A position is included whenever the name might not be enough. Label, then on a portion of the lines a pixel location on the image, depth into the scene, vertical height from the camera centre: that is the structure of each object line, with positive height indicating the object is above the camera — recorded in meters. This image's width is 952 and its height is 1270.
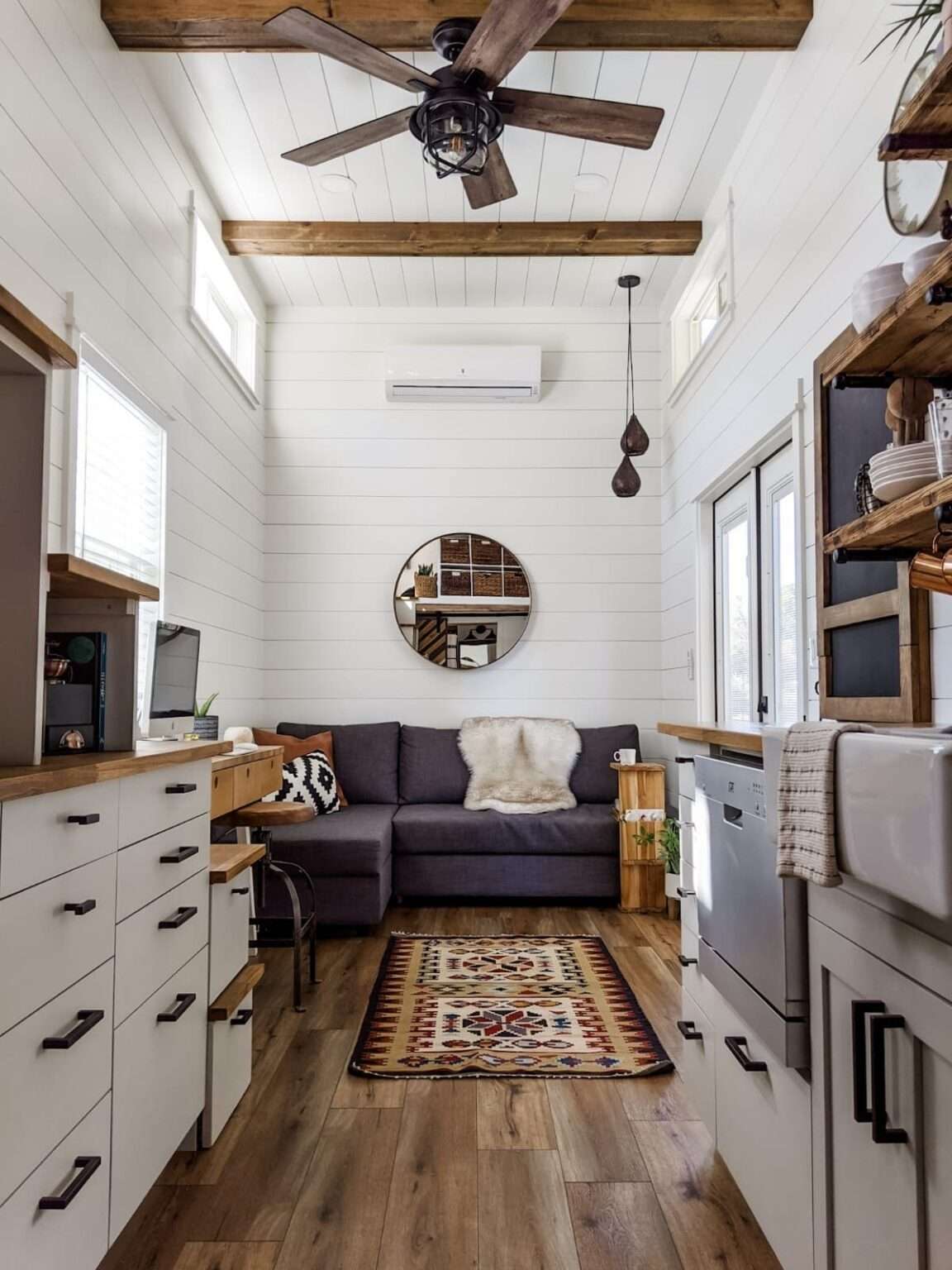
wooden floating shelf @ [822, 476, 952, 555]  1.51 +0.31
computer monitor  2.84 +0.03
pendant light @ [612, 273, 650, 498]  4.97 +1.28
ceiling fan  2.43 +1.70
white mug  4.84 -0.32
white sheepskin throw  4.91 -0.35
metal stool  3.06 -0.60
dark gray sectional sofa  4.07 -0.67
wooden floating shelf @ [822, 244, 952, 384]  1.50 +0.63
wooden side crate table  4.54 -0.84
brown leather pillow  4.84 -0.26
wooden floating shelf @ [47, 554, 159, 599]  1.67 +0.21
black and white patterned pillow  4.53 -0.45
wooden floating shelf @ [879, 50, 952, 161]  1.40 +0.88
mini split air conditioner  5.32 +1.82
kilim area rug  2.67 -1.04
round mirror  5.38 +0.52
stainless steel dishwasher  1.48 -0.38
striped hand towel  1.23 -0.15
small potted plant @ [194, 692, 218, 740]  3.43 -0.12
